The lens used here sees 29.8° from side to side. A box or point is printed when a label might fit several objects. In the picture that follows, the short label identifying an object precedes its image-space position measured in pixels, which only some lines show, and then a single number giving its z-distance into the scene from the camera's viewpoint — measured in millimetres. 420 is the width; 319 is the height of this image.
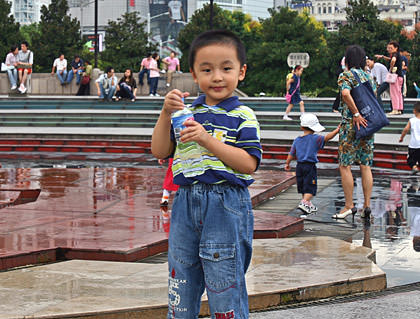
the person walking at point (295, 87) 19734
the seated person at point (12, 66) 28703
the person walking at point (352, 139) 8102
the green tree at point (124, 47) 50188
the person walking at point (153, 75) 29234
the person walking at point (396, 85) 19381
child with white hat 8812
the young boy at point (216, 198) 3312
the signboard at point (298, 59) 37312
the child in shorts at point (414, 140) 11906
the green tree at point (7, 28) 47969
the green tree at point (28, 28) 87662
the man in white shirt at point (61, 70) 32569
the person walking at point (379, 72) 20641
